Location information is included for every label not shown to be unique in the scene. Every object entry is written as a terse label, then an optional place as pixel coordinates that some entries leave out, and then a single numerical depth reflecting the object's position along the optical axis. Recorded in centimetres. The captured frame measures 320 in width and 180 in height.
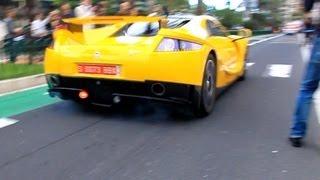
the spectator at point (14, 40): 1159
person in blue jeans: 473
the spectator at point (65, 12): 1216
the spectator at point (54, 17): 1184
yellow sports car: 575
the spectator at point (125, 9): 1183
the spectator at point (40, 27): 1220
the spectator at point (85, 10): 1246
